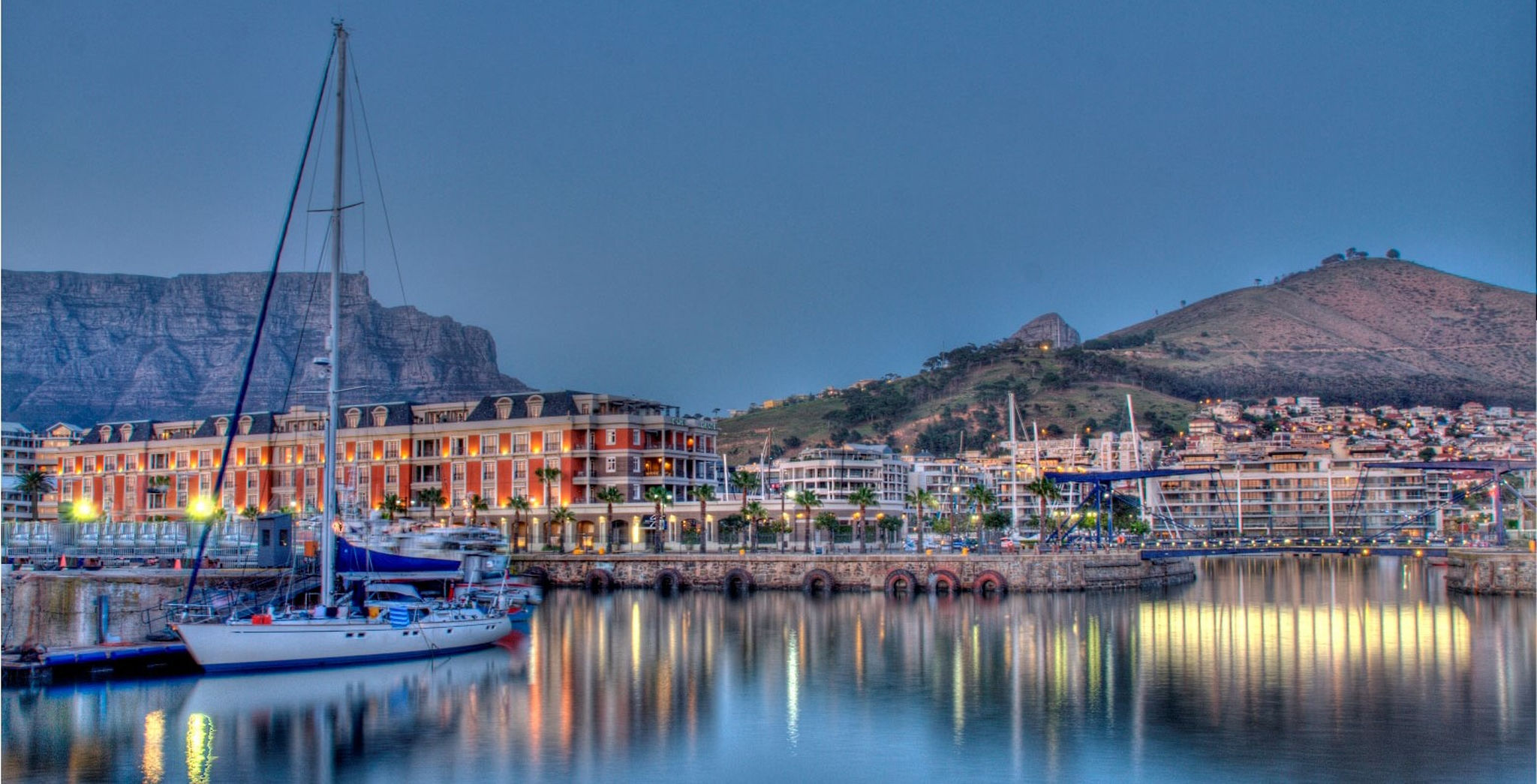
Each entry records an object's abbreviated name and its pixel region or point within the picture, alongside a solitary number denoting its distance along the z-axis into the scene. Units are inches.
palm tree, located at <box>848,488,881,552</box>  3944.4
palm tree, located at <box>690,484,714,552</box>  3720.2
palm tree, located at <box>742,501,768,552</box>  3801.7
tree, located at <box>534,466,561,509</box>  3977.6
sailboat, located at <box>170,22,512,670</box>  1716.3
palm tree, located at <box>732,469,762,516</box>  3769.7
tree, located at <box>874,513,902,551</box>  4195.4
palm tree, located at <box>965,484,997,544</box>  3624.5
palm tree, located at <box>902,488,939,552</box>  3689.7
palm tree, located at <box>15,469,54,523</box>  4357.8
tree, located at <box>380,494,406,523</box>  3920.3
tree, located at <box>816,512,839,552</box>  3809.1
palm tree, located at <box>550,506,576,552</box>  3949.3
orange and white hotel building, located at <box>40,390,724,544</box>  4126.5
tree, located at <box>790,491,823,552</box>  3720.5
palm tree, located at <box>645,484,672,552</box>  3671.3
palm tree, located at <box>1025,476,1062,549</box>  3521.2
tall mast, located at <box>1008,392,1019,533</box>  3962.6
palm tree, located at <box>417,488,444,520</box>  4055.1
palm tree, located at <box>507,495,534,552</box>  3905.0
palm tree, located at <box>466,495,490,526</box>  4049.0
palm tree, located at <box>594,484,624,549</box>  3897.6
